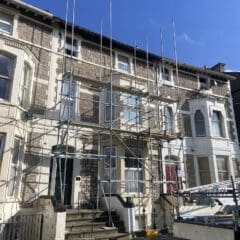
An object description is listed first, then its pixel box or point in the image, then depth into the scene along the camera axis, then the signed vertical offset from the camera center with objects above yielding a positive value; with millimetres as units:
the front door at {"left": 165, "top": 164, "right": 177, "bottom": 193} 15398 +1707
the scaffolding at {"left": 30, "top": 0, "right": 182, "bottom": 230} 13156 +4083
